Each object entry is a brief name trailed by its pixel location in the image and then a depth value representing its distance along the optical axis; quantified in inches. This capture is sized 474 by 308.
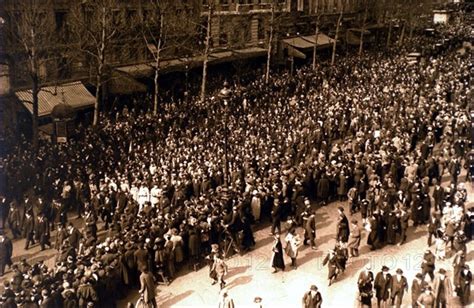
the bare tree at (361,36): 2243.1
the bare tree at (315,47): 1909.4
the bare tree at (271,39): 1628.9
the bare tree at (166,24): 1384.1
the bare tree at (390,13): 2514.1
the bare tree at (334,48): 2001.0
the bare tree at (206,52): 1384.1
